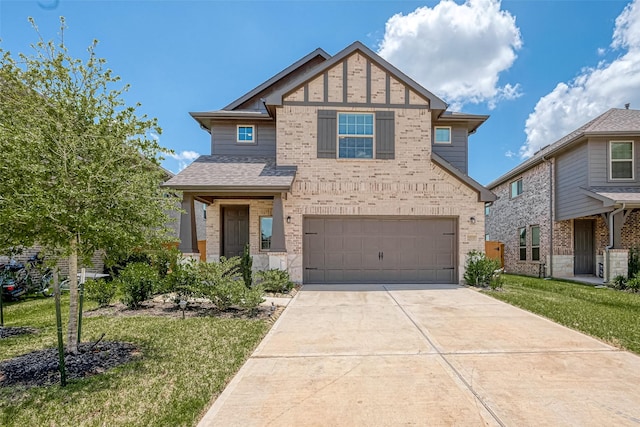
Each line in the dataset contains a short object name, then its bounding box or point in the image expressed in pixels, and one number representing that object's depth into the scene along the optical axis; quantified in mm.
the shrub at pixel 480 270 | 10594
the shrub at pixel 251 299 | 6953
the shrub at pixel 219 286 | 7043
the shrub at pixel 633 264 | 11398
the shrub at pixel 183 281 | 7305
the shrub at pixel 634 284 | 10312
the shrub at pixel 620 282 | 11023
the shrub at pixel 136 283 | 7500
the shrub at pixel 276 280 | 9368
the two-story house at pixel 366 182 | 11102
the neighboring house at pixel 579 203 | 12133
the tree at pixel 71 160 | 3684
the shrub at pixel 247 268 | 9609
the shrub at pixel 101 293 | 7503
